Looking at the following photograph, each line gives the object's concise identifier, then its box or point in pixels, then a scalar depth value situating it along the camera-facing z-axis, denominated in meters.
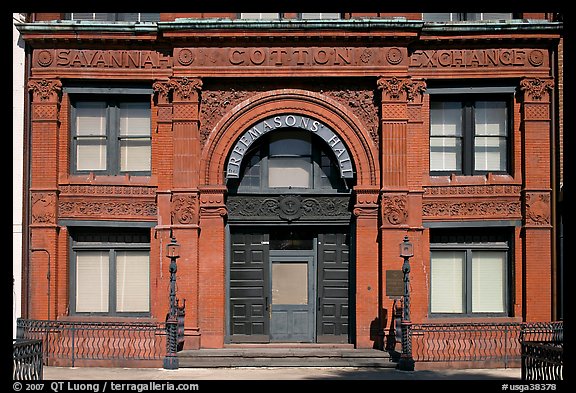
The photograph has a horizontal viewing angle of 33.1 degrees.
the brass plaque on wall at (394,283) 27.53
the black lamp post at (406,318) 26.33
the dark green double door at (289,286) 29.28
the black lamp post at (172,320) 26.52
